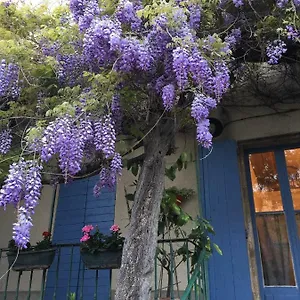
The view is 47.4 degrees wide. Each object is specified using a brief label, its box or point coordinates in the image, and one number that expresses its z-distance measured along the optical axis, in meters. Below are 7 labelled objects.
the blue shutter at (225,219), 3.02
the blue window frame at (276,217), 3.09
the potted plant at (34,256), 2.83
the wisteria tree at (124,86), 1.92
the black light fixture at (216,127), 3.69
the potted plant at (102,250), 2.58
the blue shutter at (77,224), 3.49
